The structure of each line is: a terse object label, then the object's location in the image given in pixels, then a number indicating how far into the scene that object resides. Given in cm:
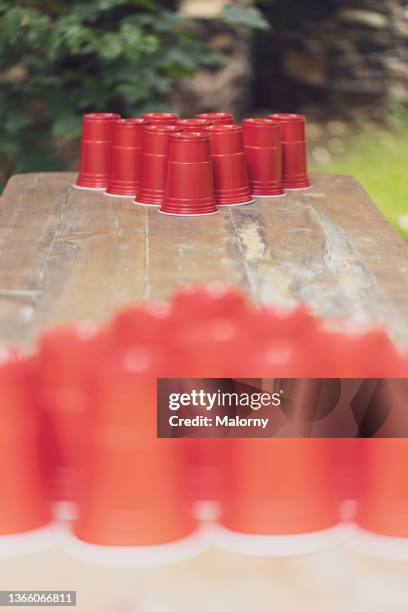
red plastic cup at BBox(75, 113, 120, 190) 409
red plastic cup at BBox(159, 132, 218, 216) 349
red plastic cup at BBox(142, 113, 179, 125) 414
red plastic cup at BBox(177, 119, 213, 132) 377
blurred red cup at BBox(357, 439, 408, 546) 220
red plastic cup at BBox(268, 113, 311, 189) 413
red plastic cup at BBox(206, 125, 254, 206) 369
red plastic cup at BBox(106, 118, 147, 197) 389
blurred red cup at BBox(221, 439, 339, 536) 217
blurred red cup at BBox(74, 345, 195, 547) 212
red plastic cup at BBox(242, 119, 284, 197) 390
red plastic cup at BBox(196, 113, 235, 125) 423
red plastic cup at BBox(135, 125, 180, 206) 370
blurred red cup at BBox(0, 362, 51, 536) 219
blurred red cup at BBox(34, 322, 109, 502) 223
